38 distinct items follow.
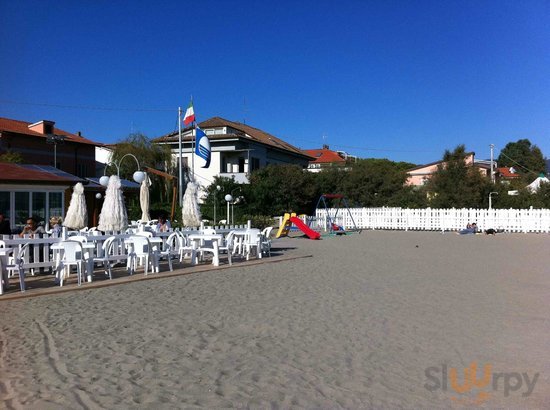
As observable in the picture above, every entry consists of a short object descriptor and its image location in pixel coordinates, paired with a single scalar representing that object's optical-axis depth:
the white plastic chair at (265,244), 16.38
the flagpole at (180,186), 33.72
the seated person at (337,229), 32.74
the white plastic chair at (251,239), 15.02
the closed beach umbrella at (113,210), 12.59
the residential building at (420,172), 83.06
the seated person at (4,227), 11.96
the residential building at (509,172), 88.69
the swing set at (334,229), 32.75
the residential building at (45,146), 41.12
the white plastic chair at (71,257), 9.75
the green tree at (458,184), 44.75
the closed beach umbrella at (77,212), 14.06
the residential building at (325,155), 93.95
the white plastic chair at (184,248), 13.49
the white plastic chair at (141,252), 11.45
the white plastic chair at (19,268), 8.73
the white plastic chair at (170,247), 12.26
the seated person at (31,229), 11.49
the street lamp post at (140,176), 16.34
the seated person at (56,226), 12.08
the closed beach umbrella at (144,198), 16.05
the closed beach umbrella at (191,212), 16.02
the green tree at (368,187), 53.03
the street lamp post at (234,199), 39.23
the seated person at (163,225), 13.96
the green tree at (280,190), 41.03
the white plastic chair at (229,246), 13.51
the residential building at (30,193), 17.69
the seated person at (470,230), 35.81
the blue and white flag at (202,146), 31.11
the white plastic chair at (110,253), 10.53
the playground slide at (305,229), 26.98
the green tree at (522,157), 103.38
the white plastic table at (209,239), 13.11
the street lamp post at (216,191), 38.18
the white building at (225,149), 48.22
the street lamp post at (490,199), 44.26
